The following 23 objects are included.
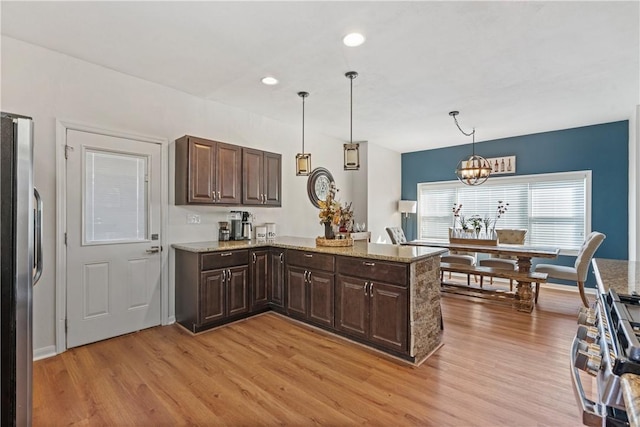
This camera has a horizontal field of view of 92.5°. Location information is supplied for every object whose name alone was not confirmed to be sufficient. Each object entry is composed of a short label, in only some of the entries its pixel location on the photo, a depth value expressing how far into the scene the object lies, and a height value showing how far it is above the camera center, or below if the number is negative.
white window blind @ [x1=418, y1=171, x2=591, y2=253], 5.23 +0.18
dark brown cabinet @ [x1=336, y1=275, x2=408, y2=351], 2.63 -0.90
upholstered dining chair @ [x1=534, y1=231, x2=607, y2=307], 3.89 -0.78
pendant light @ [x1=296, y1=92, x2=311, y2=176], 3.74 +0.61
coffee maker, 4.16 -0.18
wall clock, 5.44 +0.53
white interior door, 2.92 -0.25
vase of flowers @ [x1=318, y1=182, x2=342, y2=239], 3.46 -0.01
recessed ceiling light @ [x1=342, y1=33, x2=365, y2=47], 2.51 +1.46
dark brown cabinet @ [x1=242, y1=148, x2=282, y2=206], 3.96 +0.48
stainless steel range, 0.92 -0.53
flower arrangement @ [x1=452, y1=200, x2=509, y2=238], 4.82 -0.14
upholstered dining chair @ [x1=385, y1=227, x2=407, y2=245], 5.39 -0.40
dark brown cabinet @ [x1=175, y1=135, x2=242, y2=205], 3.44 +0.48
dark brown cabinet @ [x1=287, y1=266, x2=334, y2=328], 3.20 -0.91
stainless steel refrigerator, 1.33 -0.23
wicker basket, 3.37 -0.32
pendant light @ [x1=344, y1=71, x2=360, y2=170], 3.21 +0.62
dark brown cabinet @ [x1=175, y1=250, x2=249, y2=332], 3.27 -0.84
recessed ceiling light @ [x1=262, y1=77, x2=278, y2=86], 3.35 +1.47
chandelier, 4.34 +0.63
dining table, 4.00 -0.56
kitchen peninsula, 2.65 -0.78
